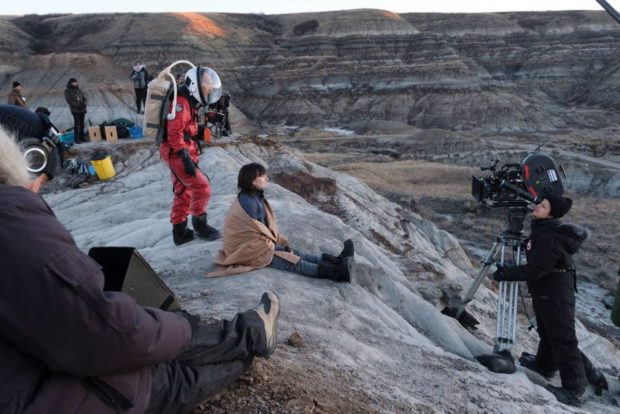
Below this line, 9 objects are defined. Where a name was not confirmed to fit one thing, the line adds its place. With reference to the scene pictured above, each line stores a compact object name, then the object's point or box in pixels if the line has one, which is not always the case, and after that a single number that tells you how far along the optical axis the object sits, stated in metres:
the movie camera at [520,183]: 5.34
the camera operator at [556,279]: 5.11
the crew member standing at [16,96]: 13.80
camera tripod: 5.69
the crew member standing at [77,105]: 16.39
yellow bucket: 14.51
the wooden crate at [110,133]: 17.14
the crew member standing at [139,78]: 19.44
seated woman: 5.90
